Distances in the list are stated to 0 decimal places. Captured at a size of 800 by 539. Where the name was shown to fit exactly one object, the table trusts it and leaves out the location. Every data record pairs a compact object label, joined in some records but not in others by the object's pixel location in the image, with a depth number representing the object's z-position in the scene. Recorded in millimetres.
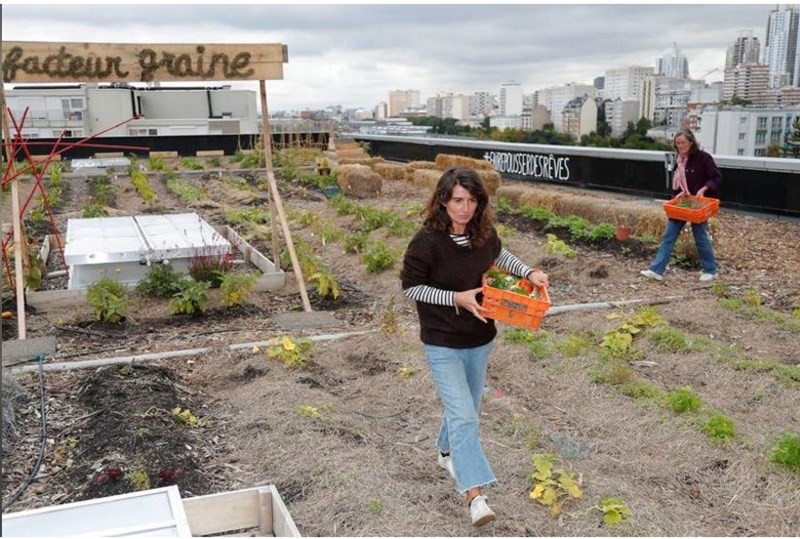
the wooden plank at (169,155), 27742
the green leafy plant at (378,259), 8977
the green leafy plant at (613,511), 3547
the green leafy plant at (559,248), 9234
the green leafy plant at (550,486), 3703
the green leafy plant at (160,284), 7910
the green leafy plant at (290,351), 5805
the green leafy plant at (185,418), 4758
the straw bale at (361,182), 16578
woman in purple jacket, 8016
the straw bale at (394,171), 18750
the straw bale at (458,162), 17578
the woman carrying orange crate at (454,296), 3436
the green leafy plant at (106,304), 7125
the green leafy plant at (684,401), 4742
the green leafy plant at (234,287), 7551
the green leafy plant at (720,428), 4350
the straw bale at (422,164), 19891
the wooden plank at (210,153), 28688
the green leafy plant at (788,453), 3975
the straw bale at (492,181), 14914
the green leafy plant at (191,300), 7359
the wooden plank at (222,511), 3553
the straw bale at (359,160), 21311
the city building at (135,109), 44938
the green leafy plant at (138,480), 3826
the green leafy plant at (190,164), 22969
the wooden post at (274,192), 7707
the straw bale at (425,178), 16878
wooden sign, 6910
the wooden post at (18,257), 6676
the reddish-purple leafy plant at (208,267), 8296
